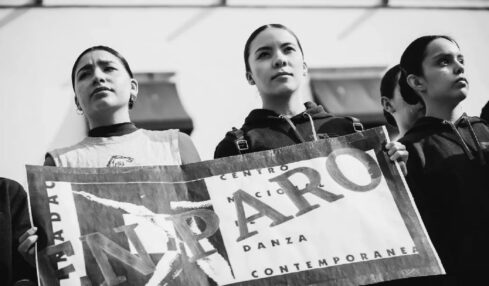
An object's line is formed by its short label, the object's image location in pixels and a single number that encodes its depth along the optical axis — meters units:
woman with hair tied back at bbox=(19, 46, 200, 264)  3.28
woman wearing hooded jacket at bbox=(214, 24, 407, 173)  3.38
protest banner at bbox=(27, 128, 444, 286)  2.78
